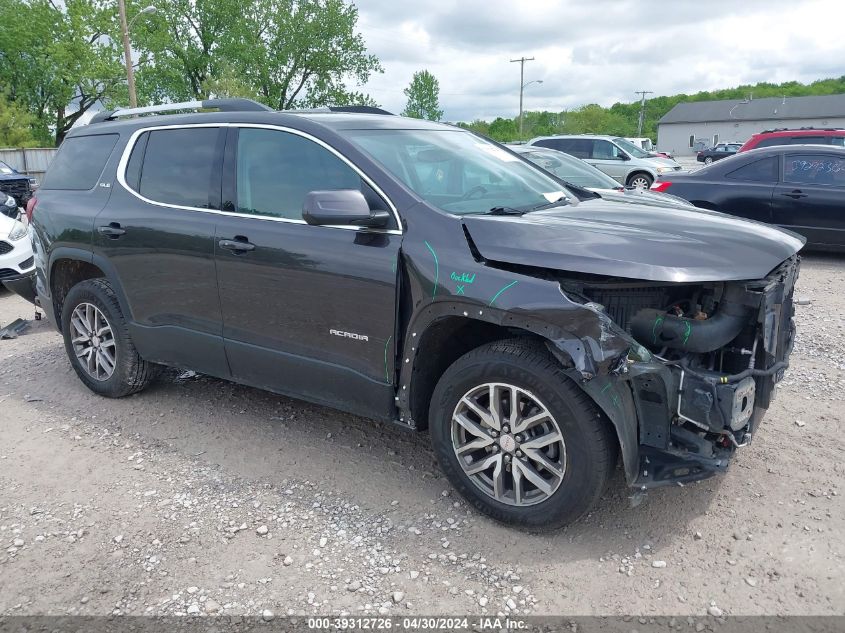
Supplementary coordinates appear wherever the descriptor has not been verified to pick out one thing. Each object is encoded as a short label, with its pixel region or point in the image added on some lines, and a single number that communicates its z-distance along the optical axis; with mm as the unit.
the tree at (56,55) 39000
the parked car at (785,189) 8836
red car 14617
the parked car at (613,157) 19094
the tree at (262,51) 45406
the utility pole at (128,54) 24570
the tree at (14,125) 34656
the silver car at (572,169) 8938
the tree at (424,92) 80062
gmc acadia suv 2867
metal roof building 77750
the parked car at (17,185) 17984
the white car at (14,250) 7941
